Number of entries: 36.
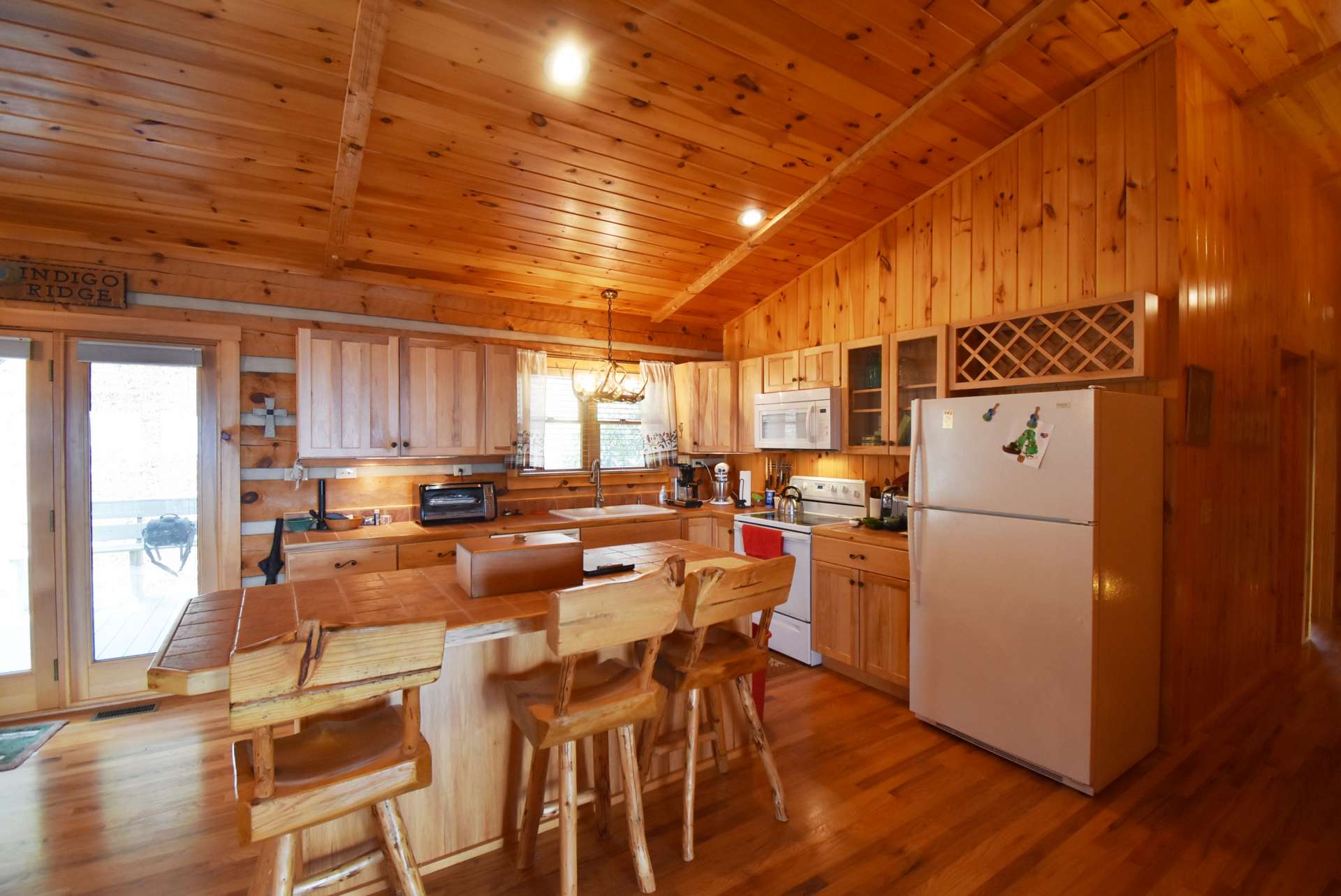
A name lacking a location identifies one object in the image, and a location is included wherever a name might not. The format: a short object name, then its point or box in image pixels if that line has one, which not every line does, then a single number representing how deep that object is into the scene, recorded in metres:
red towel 3.88
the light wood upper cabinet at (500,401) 3.98
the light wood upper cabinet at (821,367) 4.06
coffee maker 5.01
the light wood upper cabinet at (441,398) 3.71
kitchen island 1.74
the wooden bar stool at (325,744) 1.20
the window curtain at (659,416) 4.91
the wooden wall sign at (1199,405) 2.71
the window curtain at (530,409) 4.25
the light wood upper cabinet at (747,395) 4.72
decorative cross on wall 3.50
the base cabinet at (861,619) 3.20
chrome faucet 4.69
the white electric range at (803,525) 3.78
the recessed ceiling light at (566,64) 2.37
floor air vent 3.08
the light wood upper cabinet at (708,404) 4.86
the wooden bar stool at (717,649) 1.85
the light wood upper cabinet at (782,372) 4.37
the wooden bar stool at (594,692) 1.56
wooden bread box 1.96
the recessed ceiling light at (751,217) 3.66
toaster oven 3.74
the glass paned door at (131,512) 3.19
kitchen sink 4.25
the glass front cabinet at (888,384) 3.51
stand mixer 5.03
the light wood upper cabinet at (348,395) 3.40
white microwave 4.00
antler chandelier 3.77
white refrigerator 2.34
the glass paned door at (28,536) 3.04
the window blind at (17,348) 2.98
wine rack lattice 2.64
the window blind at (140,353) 3.15
